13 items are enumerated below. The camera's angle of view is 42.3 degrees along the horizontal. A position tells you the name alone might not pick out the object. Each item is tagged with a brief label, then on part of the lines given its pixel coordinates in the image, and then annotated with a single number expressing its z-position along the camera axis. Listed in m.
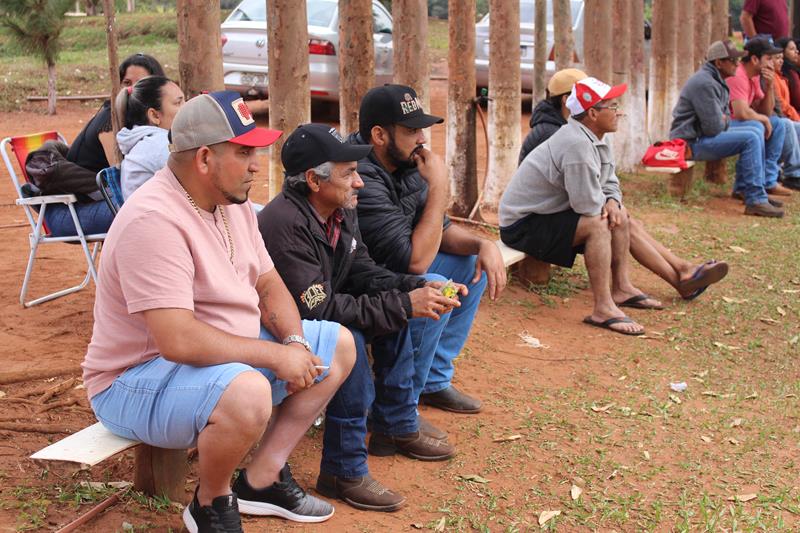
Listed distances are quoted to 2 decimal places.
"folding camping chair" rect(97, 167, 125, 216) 5.31
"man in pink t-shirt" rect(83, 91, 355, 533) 3.28
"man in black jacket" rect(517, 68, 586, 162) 7.02
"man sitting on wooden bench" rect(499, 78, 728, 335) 6.46
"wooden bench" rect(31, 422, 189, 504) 3.43
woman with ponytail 4.96
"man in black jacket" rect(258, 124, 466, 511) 4.04
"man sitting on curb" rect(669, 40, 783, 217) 9.86
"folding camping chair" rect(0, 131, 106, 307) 5.78
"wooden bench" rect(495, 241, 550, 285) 7.29
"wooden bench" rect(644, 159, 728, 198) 10.38
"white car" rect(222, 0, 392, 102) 12.62
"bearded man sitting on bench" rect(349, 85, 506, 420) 4.82
